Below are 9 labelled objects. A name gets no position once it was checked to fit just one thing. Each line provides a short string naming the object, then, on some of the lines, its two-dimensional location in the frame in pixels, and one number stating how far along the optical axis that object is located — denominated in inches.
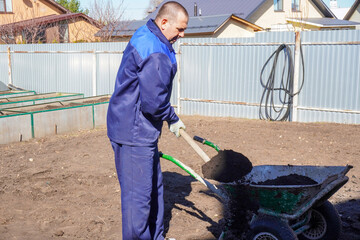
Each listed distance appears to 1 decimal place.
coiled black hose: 432.1
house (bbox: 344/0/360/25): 1208.2
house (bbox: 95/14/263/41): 789.9
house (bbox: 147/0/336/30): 986.1
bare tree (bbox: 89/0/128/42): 912.9
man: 134.4
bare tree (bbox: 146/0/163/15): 2550.7
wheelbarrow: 139.8
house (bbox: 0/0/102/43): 1055.6
